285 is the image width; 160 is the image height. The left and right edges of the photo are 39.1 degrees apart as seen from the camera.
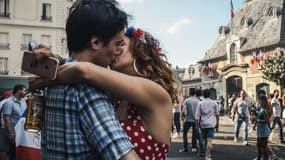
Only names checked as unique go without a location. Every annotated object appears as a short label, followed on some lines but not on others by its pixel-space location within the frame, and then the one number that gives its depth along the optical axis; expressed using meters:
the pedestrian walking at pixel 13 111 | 7.74
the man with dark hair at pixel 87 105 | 1.51
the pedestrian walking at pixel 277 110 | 13.70
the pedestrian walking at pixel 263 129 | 9.00
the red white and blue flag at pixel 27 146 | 4.79
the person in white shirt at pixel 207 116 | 9.86
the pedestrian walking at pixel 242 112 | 13.18
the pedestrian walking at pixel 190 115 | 11.33
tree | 27.59
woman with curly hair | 1.62
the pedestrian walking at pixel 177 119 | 15.17
